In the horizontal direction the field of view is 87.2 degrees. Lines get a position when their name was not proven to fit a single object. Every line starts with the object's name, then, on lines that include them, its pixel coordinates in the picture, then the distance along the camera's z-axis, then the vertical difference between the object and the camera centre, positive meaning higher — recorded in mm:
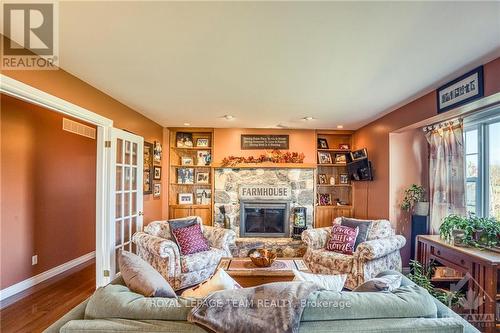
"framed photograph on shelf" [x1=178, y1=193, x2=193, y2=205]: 5398 -599
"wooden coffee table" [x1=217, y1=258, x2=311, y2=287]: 2617 -1042
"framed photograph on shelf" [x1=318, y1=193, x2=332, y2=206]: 5406 -601
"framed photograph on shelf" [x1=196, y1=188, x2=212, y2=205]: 5371 -538
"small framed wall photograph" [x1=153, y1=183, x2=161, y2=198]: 4859 -387
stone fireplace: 5133 -514
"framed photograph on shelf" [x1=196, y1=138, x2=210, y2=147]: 5445 +581
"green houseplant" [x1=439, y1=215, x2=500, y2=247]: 2498 -597
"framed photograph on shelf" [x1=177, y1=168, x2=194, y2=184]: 5430 -126
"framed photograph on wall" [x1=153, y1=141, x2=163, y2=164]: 4793 +342
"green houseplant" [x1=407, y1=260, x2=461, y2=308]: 2365 -1133
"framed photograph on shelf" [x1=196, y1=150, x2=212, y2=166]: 5391 +247
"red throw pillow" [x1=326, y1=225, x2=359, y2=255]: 3580 -973
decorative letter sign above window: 2318 +767
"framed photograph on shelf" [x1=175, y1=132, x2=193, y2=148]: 5379 +618
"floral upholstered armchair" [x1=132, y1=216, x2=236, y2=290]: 3193 -1134
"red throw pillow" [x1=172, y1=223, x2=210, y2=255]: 3536 -961
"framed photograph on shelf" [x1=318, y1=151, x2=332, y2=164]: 5480 +254
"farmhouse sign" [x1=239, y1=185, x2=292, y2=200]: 5168 -453
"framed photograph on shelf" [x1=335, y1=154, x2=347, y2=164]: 5467 +232
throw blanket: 1161 -641
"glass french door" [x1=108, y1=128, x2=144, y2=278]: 3242 -276
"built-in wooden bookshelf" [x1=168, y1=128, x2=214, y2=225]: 5305 -43
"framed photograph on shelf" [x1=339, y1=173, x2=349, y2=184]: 5506 -167
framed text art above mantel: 5305 +586
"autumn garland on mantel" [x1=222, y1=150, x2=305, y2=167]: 5180 +219
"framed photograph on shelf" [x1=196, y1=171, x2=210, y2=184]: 5426 -146
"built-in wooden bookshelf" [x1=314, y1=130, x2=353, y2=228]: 5328 -146
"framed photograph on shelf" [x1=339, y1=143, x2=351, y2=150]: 5549 +512
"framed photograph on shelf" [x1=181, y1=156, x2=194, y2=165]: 5438 +186
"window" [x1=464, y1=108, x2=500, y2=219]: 2971 +75
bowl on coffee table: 2809 -959
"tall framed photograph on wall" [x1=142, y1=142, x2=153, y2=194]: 4401 +15
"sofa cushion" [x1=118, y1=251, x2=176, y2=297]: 1464 -644
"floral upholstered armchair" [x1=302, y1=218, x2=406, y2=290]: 3184 -1126
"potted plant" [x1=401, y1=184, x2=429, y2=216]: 3574 -436
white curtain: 3191 -11
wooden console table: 2133 -892
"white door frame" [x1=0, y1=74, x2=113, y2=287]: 3109 -346
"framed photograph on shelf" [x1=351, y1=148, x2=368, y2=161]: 4660 +289
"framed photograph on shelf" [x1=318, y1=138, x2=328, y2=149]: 5516 +561
